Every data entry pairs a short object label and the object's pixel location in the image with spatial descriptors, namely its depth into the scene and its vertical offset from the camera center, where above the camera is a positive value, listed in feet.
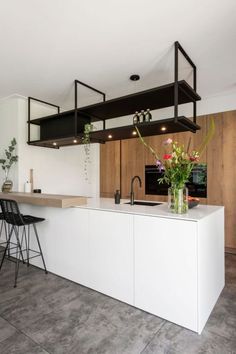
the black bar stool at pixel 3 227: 12.59 -2.81
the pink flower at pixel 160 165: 7.13 +0.43
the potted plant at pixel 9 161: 12.28 +1.04
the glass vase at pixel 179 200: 6.95 -0.67
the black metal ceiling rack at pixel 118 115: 8.19 +3.24
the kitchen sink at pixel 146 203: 9.79 -1.06
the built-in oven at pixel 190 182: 12.48 -0.19
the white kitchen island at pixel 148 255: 6.06 -2.45
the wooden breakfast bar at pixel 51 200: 8.27 -0.85
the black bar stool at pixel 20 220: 9.02 -1.72
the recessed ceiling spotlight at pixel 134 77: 10.10 +4.67
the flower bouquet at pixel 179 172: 6.96 +0.22
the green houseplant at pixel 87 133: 9.90 +2.05
